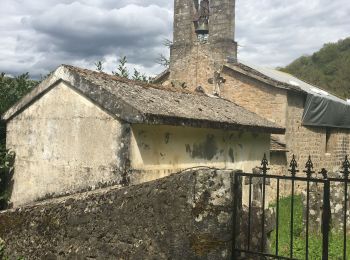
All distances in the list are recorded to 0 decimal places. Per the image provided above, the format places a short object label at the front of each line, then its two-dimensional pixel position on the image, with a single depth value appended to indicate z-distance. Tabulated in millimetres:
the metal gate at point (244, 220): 4434
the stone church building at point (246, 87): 15695
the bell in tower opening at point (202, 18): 16516
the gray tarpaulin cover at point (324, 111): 16516
